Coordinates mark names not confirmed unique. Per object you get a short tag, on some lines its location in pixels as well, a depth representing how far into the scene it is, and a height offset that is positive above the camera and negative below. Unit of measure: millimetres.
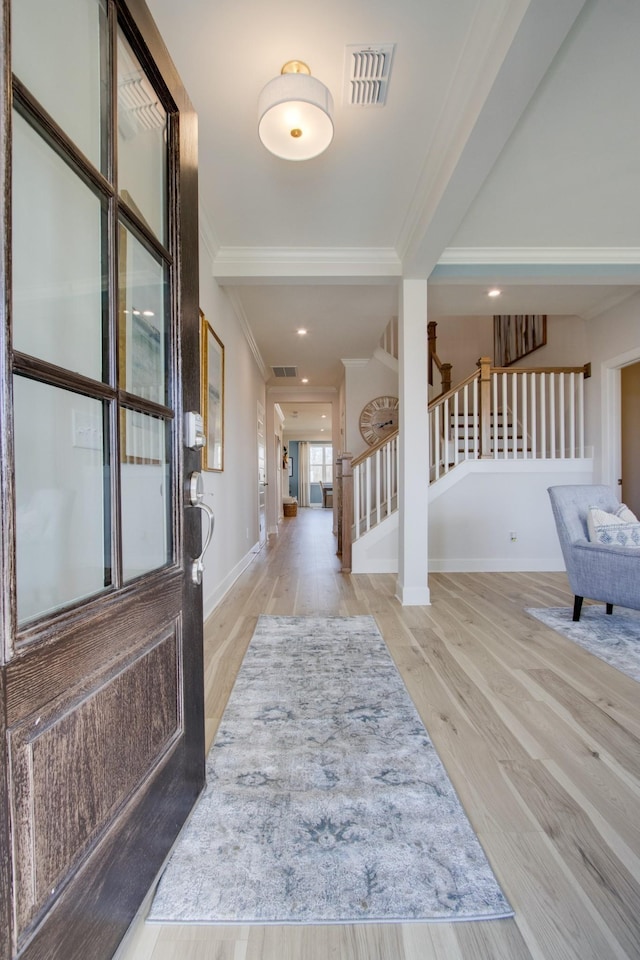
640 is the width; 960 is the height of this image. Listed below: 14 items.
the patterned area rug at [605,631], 2293 -962
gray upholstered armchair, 2613 -503
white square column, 3389 +311
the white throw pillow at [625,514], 2938 -249
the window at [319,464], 16953 +659
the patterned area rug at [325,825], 960 -953
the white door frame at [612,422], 4402 +588
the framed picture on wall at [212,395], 2988 +652
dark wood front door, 612 +11
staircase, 4562 +415
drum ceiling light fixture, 1708 +1527
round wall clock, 6301 +920
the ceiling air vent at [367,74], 1729 +1740
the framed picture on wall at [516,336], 5641 +2052
